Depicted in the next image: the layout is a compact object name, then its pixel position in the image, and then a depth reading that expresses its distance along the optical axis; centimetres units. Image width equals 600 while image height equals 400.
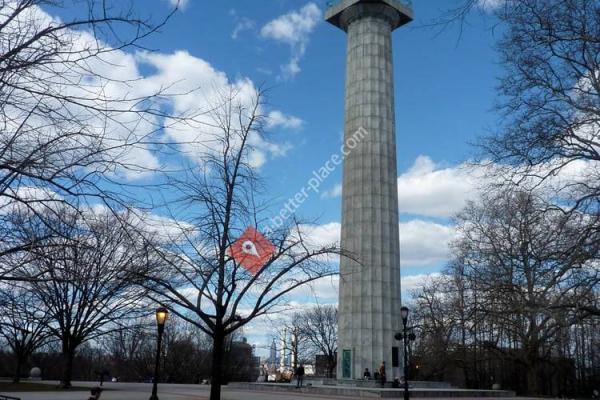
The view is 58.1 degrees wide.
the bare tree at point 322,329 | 7602
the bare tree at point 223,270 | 1653
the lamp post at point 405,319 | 1948
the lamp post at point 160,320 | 1778
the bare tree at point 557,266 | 1286
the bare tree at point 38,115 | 563
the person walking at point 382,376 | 3260
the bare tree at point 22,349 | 3631
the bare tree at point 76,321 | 2730
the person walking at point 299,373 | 3217
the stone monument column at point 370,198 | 3828
